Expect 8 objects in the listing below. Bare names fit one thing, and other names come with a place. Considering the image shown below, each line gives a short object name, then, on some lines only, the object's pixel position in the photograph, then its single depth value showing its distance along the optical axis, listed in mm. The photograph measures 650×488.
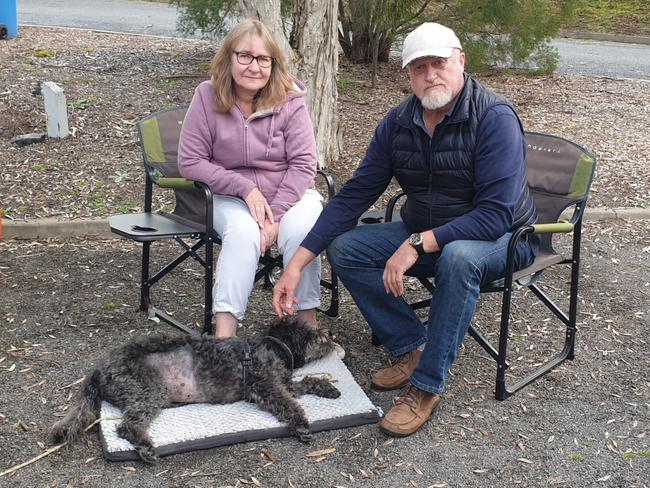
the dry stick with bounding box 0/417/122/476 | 3168
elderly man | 3480
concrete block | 6832
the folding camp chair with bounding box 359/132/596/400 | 3893
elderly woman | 4109
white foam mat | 3271
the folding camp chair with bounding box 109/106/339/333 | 4109
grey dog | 3377
